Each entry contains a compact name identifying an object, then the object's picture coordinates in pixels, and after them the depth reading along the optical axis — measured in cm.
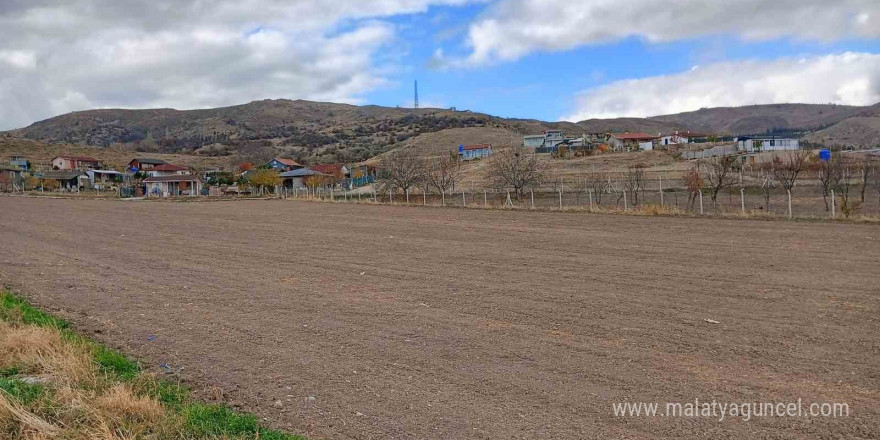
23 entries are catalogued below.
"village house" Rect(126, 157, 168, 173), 10892
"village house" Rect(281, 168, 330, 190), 8219
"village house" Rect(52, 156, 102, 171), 10900
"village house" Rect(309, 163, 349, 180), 8428
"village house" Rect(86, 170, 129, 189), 9581
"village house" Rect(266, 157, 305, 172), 9765
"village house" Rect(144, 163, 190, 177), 10000
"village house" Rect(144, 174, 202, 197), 8319
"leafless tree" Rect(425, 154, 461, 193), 4640
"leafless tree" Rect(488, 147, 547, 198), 4078
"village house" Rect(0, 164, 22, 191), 8526
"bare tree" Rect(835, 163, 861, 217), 2408
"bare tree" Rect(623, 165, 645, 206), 3616
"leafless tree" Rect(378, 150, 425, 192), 4803
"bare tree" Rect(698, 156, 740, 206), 3100
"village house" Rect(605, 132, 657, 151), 9530
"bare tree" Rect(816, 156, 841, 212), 3103
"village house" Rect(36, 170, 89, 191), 9256
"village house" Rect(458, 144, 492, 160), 9688
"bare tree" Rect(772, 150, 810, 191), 3176
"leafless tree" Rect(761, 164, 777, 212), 4108
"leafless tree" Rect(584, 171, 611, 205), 3750
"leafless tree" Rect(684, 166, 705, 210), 3089
